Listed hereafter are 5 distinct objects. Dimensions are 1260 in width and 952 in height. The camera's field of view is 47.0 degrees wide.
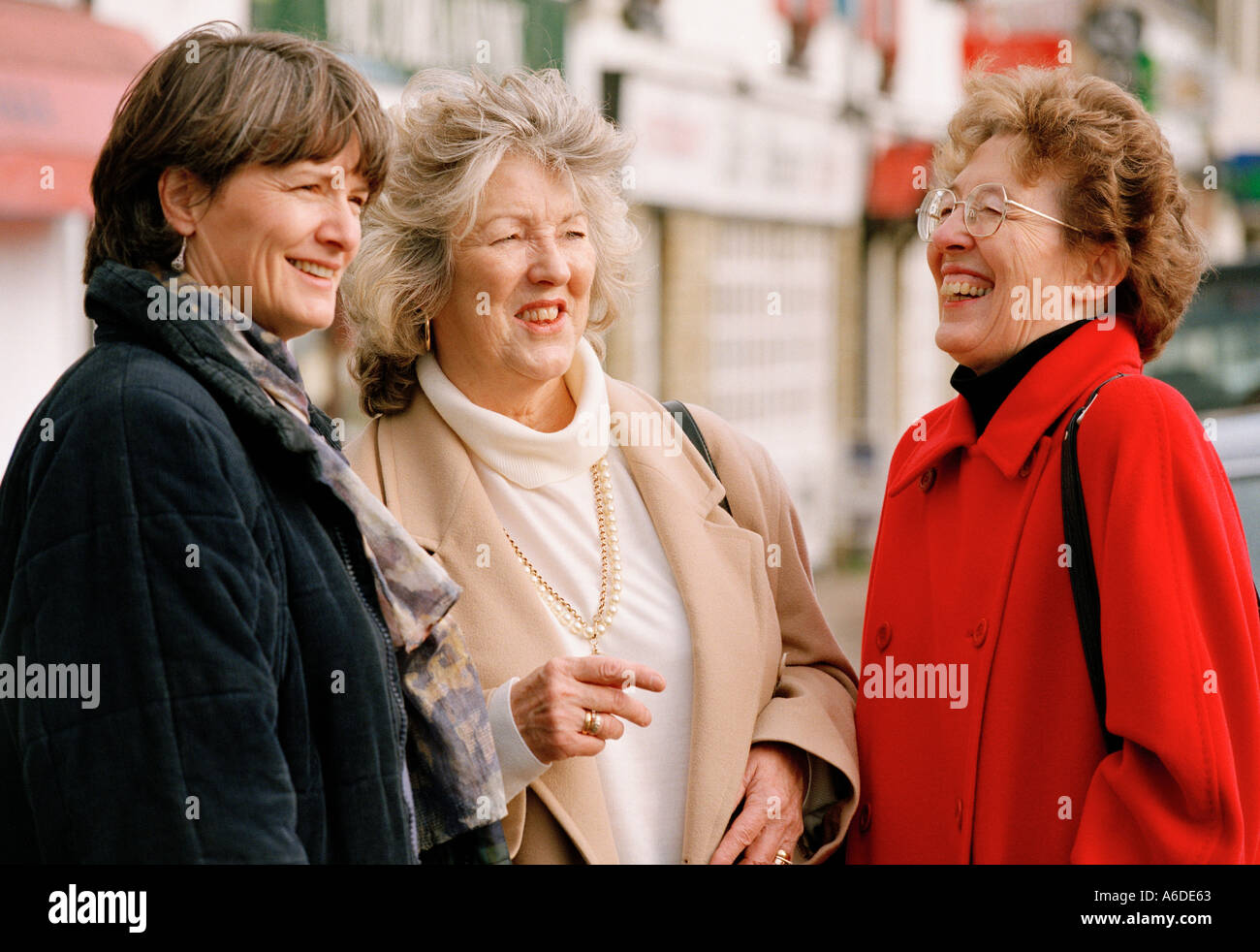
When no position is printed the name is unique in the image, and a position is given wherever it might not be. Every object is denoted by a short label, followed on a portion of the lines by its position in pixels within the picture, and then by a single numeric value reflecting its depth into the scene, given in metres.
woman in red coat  2.23
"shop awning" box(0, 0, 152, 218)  6.44
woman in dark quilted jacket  1.79
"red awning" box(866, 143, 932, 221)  14.16
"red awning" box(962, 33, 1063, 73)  13.78
